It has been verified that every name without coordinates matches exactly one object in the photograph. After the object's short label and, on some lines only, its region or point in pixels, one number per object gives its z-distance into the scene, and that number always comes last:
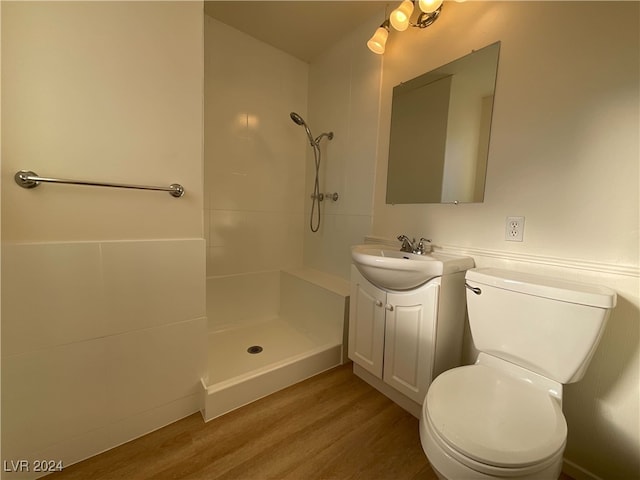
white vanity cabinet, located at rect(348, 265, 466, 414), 1.17
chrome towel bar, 0.87
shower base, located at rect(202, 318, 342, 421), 1.31
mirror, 1.27
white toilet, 0.66
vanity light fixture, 1.27
